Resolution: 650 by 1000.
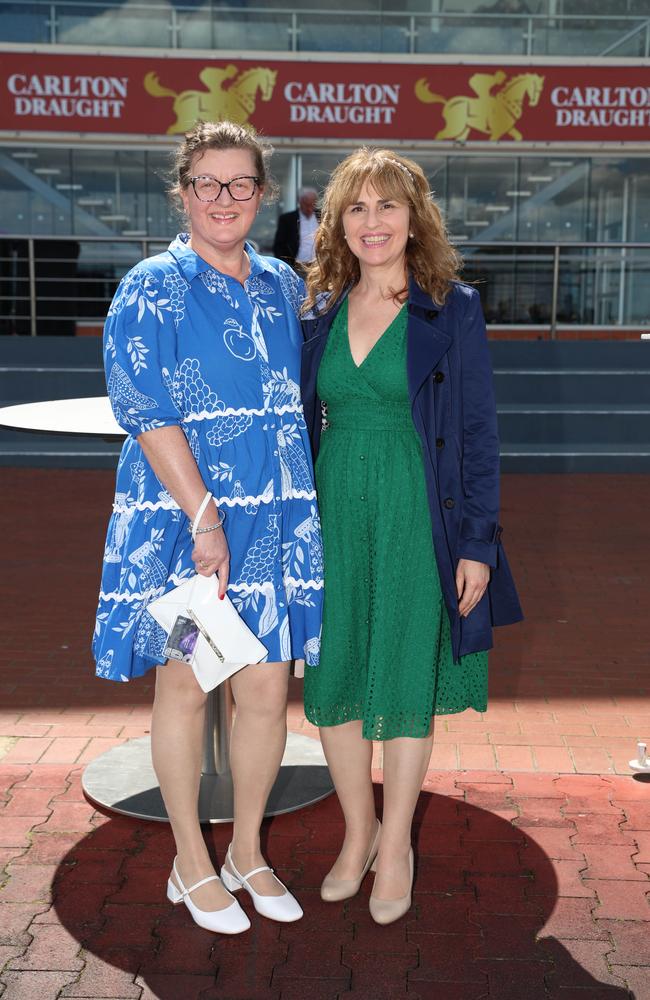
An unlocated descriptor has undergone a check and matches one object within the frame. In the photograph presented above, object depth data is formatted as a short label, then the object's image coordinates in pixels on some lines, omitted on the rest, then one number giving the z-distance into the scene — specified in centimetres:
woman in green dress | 280
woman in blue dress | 263
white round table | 353
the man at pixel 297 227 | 1229
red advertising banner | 1475
